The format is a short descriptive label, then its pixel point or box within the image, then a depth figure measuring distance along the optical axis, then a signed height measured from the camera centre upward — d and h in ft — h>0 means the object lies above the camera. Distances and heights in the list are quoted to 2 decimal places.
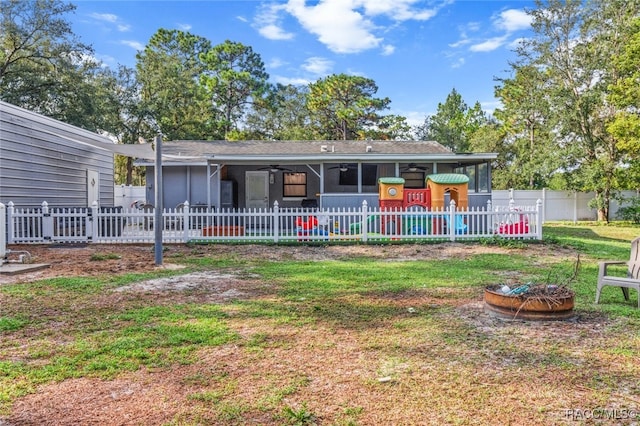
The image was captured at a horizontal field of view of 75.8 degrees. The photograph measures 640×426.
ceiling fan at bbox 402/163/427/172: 50.29 +4.51
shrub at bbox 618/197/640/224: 64.59 -1.35
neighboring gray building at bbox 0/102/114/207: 35.09 +4.61
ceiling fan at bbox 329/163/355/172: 50.65 +4.82
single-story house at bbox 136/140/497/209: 52.42 +3.82
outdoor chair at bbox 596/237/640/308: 15.31 -2.87
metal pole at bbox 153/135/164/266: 26.35 +0.20
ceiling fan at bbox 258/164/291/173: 51.54 +4.67
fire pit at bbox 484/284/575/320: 13.96 -3.43
